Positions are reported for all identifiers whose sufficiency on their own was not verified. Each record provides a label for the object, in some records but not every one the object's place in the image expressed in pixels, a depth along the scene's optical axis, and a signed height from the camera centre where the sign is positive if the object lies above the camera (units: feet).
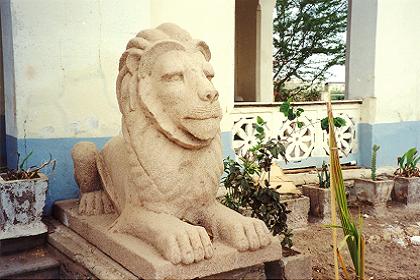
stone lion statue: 9.59 -0.99
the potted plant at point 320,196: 16.60 -3.36
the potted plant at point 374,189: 17.85 -3.37
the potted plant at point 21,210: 11.64 -2.69
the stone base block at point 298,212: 15.74 -3.68
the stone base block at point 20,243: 11.64 -3.47
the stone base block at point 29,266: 10.81 -3.71
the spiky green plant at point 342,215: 9.31 -2.28
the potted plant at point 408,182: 18.34 -3.17
